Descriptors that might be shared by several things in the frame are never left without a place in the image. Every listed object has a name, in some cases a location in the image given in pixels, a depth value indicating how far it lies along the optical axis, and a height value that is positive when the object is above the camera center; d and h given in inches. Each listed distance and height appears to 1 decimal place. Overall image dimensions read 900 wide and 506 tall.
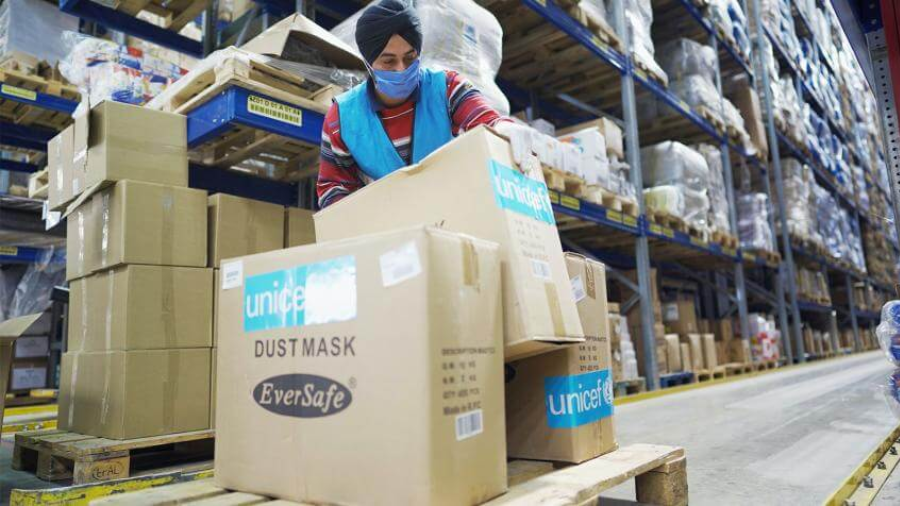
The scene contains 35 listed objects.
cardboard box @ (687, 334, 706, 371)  259.1 -7.3
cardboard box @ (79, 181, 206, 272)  92.7 +21.5
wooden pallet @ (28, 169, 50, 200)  146.3 +45.7
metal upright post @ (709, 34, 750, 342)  300.4 +57.2
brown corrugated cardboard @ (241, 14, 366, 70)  108.0 +58.7
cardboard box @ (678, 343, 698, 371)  250.8 -9.4
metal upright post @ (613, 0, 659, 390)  224.4 +38.2
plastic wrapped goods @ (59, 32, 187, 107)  130.4 +64.8
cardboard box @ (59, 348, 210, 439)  89.4 -5.3
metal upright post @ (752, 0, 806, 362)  375.6 +85.2
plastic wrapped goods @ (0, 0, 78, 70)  149.3 +86.2
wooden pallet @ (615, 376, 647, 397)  198.5 -17.4
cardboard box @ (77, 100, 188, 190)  96.1 +35.9
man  74.8 +30.6
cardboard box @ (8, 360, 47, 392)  211.2 -4.1
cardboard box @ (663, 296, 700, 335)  266.7 +8.1
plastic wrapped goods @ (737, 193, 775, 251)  324.5 +61.5
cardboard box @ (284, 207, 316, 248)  113.0 +24.1
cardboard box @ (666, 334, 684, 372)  241.4 -7.2
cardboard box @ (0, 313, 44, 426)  70.1 +3.6
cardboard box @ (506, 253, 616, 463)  63.6 -6.6
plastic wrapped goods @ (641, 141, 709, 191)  244.7 +71.1
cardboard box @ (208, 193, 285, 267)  102.0 +22.8
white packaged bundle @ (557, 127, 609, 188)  191.6 +62.5
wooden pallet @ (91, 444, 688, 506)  50.2 -13.1
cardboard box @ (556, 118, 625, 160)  203.4 +71.8
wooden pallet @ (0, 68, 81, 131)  142.3 +69.1
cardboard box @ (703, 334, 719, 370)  269.4 -8.5
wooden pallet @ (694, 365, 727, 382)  260.8 -17.9
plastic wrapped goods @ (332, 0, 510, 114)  128.3 +68.7
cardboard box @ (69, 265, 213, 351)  91.4 +8.0
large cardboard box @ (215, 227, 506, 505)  43.2 -2.0
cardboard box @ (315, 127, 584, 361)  54.2 +13.1
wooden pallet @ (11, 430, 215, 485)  83.6 -14.8
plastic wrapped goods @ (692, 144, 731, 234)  271.4 +66.3
